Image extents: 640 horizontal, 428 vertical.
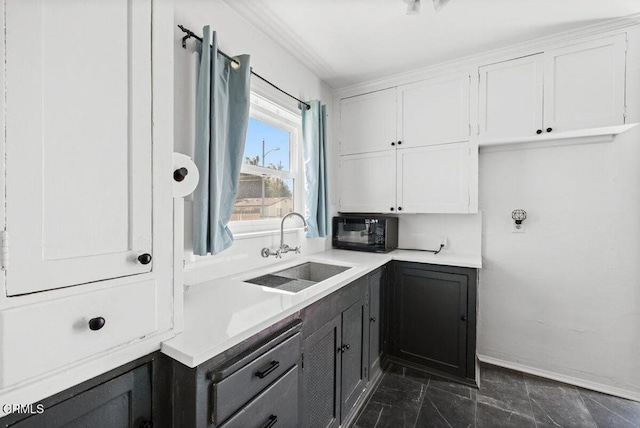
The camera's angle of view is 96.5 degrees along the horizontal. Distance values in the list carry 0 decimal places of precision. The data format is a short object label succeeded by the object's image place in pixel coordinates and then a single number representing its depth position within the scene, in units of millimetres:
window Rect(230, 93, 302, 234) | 2021
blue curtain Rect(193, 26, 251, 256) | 1475
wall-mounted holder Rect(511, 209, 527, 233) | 2412
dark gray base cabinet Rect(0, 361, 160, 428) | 696
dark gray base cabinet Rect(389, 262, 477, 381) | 2162
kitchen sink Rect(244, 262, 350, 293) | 1831
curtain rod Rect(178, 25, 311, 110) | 1456
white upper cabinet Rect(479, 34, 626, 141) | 1911
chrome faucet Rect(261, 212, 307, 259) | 2039
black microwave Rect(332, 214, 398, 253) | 2586
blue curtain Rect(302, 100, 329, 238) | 2389
